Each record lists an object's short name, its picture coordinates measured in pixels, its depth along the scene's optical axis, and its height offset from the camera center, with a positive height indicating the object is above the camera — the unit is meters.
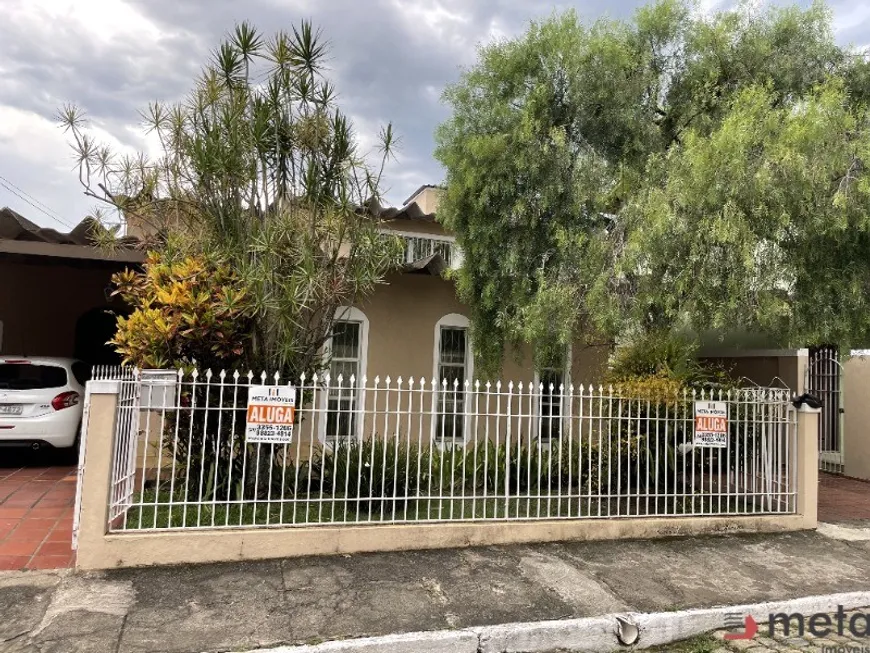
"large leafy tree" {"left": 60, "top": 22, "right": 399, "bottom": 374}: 5.74 +1.44
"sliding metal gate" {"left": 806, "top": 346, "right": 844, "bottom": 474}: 10.11 -0.18
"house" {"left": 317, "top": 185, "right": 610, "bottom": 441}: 8.90 +0.45
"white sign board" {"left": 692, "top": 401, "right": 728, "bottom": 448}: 6.35 -0.43
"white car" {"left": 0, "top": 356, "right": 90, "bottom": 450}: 7.87 -0.54
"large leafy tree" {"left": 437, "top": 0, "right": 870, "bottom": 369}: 5.89 +2.17
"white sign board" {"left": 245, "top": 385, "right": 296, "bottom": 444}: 5.22 -0.39
